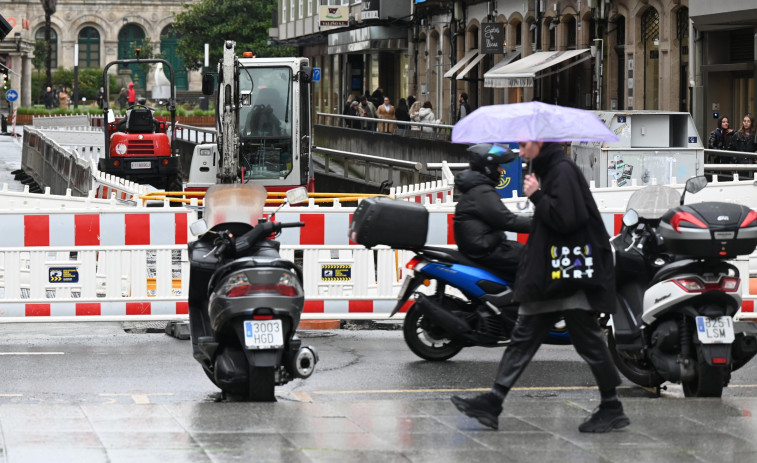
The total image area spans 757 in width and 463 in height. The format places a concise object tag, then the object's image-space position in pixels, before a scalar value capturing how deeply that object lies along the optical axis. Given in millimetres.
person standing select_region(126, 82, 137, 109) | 63281
